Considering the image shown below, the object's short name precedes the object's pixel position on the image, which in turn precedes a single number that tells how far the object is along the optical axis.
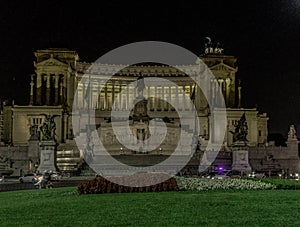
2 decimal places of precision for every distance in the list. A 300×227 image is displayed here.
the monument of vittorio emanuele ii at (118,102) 98.88
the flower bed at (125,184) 31.17
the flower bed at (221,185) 33.31
